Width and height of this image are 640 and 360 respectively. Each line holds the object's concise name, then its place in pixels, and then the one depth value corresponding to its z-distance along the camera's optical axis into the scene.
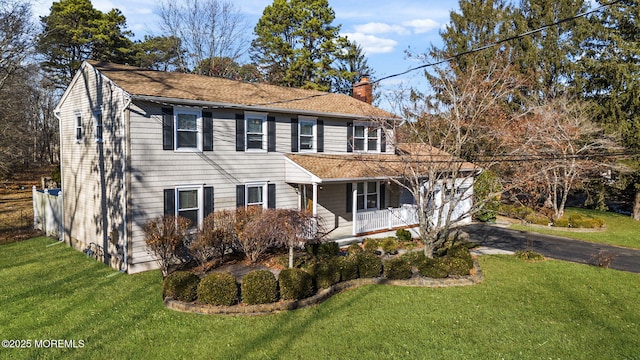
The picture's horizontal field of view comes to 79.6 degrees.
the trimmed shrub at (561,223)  20.39
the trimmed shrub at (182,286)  9.02
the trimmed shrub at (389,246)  14.17
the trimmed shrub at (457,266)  11.41
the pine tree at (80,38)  31.19
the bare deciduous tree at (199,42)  30.20
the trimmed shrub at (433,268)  11.08
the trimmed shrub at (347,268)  10.60
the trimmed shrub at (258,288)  8.88
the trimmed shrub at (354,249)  12.80
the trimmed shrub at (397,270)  11.03
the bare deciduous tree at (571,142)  19.74
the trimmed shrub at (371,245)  13.91
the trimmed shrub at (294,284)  9.19
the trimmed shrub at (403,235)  15.91
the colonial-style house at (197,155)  12.07
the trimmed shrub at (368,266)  11.03
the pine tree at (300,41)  34.03
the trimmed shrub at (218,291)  8.80
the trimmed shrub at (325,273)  10.00
